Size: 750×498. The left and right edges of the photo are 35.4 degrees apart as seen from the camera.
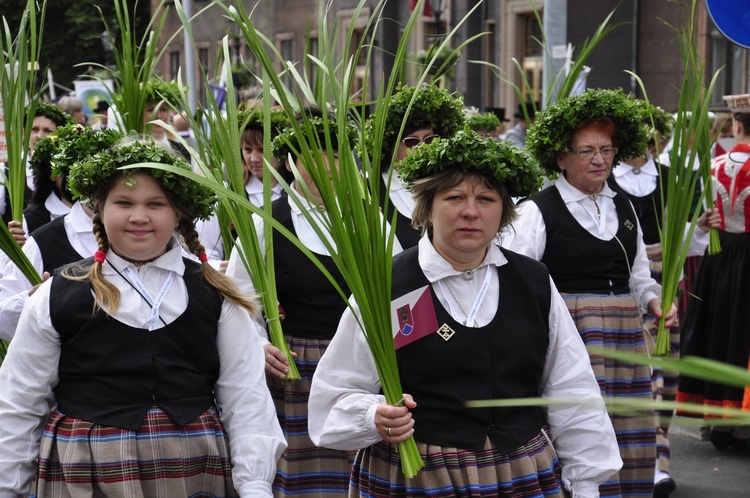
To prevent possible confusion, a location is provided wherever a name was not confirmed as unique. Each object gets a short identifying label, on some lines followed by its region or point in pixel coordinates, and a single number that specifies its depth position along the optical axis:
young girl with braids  2.99
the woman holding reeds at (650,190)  6.99
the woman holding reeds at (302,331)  4.52
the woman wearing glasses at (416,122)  5.09
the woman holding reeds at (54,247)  4.10
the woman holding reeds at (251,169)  5.55
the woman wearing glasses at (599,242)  4.91
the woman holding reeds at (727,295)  6.76
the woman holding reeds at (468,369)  3.08
